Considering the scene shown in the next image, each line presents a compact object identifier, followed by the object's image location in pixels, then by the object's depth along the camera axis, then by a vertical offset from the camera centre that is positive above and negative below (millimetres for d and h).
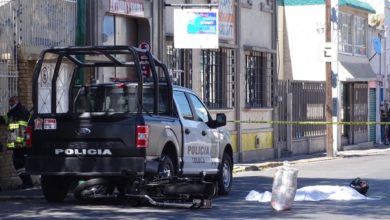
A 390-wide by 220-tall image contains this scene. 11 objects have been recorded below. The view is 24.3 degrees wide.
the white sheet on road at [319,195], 15898 -1665
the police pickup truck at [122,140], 13945 -596
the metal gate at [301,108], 32419 -279
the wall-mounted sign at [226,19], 27312 +2551
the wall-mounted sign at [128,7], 21969 +2393
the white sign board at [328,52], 31188 +1691
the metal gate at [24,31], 18125 +1524
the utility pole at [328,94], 31094 +220
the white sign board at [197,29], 23266 +1881
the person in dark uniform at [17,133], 17016 -568
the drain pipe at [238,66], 28609 +1116
